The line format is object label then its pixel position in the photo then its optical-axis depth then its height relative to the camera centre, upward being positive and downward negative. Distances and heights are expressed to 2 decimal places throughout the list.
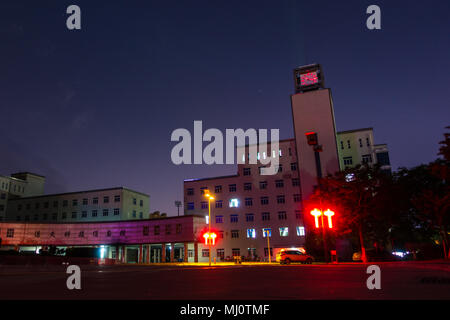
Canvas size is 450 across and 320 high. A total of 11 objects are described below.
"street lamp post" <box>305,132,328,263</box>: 59.66 +16.65
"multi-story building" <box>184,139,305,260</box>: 61.56 +7.08
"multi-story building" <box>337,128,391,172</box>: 65.50 +17.81
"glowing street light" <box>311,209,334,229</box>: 32.62 +3.00
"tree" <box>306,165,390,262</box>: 40.97 +5.52
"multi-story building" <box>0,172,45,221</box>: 86.88 +17.79
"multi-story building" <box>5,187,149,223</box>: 77.50 +10.68
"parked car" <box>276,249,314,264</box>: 39.97 -1.39
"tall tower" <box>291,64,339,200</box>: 60.25 +20.43
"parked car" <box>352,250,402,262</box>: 40.28 -1.58
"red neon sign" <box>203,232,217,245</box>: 38.91 +1.23
